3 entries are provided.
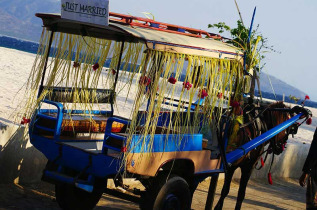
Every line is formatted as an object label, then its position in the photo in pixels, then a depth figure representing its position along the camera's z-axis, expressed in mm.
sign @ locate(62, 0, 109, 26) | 8653
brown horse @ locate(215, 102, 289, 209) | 10995
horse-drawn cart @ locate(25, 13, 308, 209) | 8608
